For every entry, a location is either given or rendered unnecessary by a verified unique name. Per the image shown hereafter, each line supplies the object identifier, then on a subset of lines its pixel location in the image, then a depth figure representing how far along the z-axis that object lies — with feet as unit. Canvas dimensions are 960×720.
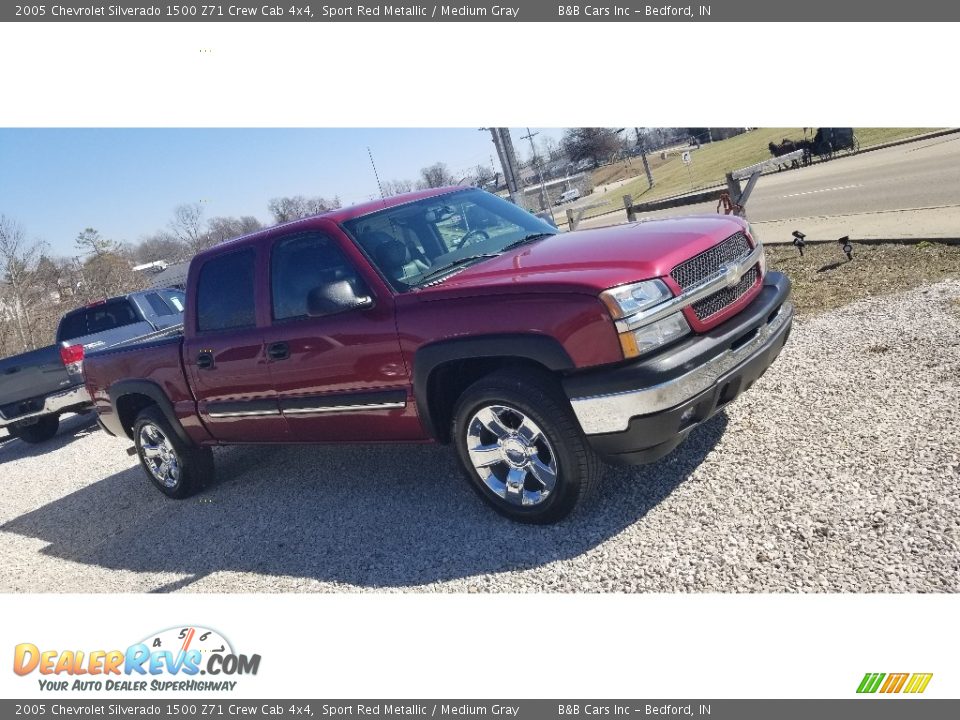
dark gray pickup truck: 31.07
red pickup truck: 10.80
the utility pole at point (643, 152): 161.47
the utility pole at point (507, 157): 50.90
